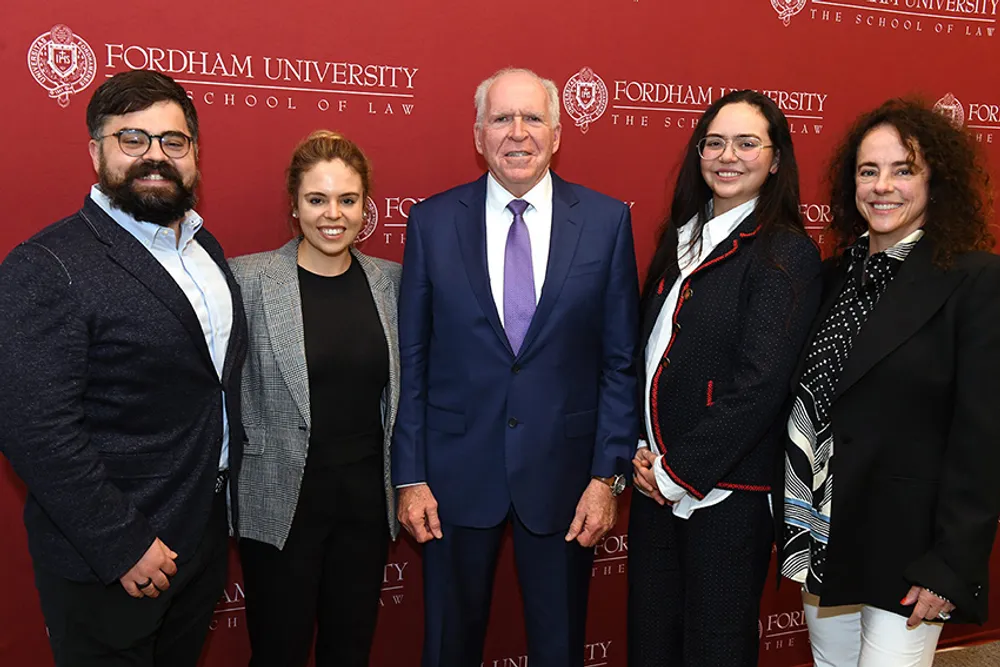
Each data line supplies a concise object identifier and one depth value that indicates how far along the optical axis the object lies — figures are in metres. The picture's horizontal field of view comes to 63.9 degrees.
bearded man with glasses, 1.68
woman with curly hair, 1.76
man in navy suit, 2.17
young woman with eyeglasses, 1.99
